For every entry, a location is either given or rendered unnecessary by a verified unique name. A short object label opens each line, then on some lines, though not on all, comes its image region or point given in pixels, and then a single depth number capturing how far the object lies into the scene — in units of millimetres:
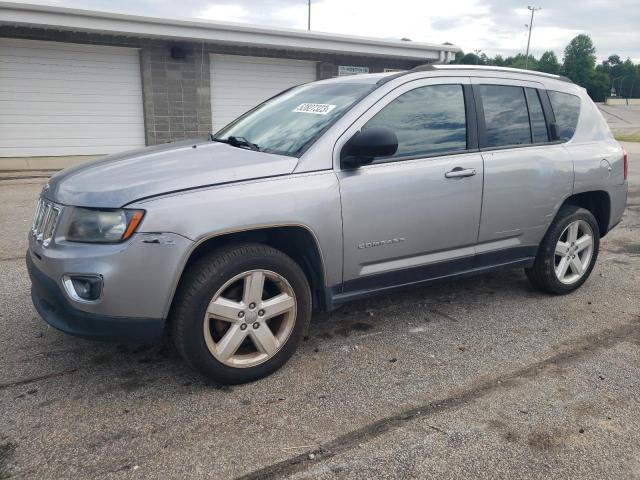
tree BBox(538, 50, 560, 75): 94800
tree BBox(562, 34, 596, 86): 91000
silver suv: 2869
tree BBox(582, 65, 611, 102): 87550
